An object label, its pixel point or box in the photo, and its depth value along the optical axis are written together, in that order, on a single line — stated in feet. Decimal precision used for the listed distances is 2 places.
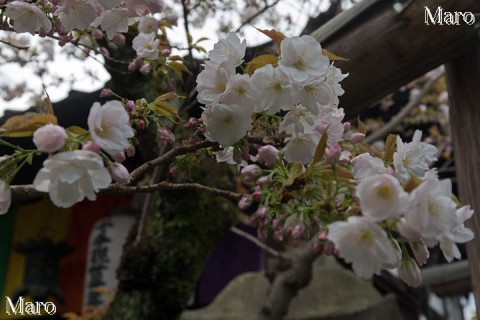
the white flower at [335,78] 0.91
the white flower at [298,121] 0.86
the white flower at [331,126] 0.89
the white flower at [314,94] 0.83
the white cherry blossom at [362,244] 0.66
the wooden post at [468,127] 1.47
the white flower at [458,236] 0.77
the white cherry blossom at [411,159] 0.89
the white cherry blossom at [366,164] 0.83
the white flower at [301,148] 0.86
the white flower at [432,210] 0.64
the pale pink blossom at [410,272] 0.81
